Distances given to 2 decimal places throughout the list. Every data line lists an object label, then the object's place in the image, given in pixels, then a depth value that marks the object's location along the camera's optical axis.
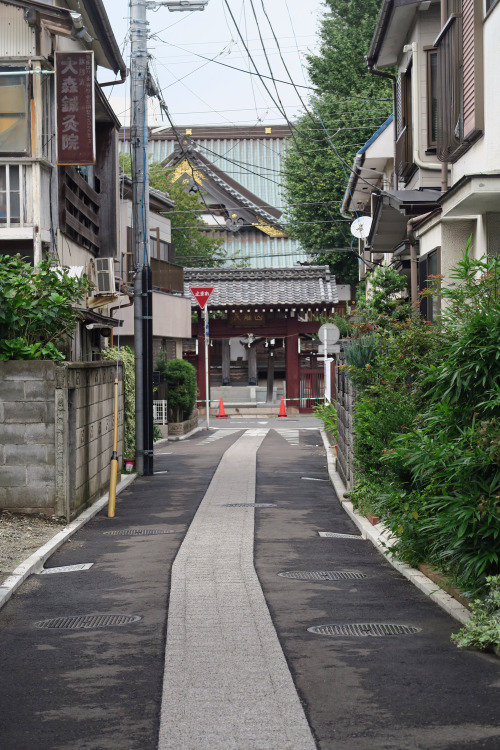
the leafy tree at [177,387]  33.81
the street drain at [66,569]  10.77
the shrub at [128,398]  22.08
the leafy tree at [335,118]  44.50
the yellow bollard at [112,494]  15.00
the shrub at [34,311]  13.80
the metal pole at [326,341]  31.17
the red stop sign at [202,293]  36.19
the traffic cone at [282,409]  44.08
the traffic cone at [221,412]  44.49
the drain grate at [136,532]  13.43
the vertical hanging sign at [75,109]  17.12
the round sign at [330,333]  31.48
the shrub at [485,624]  6.91
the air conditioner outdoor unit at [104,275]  21.23
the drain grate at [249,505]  15.91
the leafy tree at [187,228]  50.72
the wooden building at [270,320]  47.09
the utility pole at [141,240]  21.44
